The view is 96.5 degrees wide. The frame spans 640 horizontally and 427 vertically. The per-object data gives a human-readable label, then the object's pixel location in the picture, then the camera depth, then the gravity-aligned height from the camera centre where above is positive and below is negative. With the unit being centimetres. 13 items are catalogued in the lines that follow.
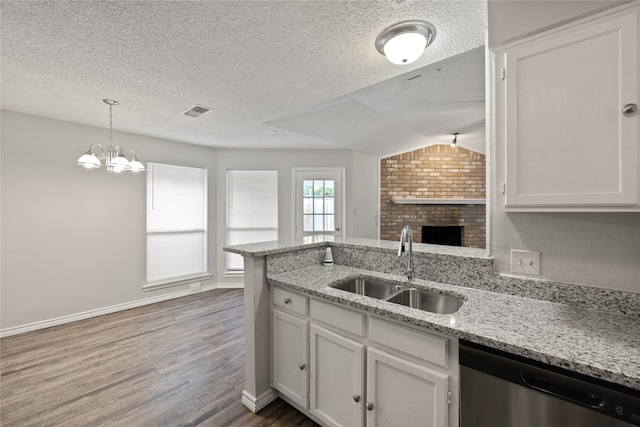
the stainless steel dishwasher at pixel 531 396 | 88 -62
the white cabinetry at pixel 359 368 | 123 -79
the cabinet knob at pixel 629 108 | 100 +37
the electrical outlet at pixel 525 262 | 146 -25
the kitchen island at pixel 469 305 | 97 -44
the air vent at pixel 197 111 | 301 +111
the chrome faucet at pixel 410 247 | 173 -20
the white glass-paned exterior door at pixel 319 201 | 502 +22
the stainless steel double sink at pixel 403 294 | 163 -50
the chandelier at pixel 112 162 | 257 +48
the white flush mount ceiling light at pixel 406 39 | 163 +103
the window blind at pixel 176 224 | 416 -16
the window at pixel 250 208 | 495 +10
